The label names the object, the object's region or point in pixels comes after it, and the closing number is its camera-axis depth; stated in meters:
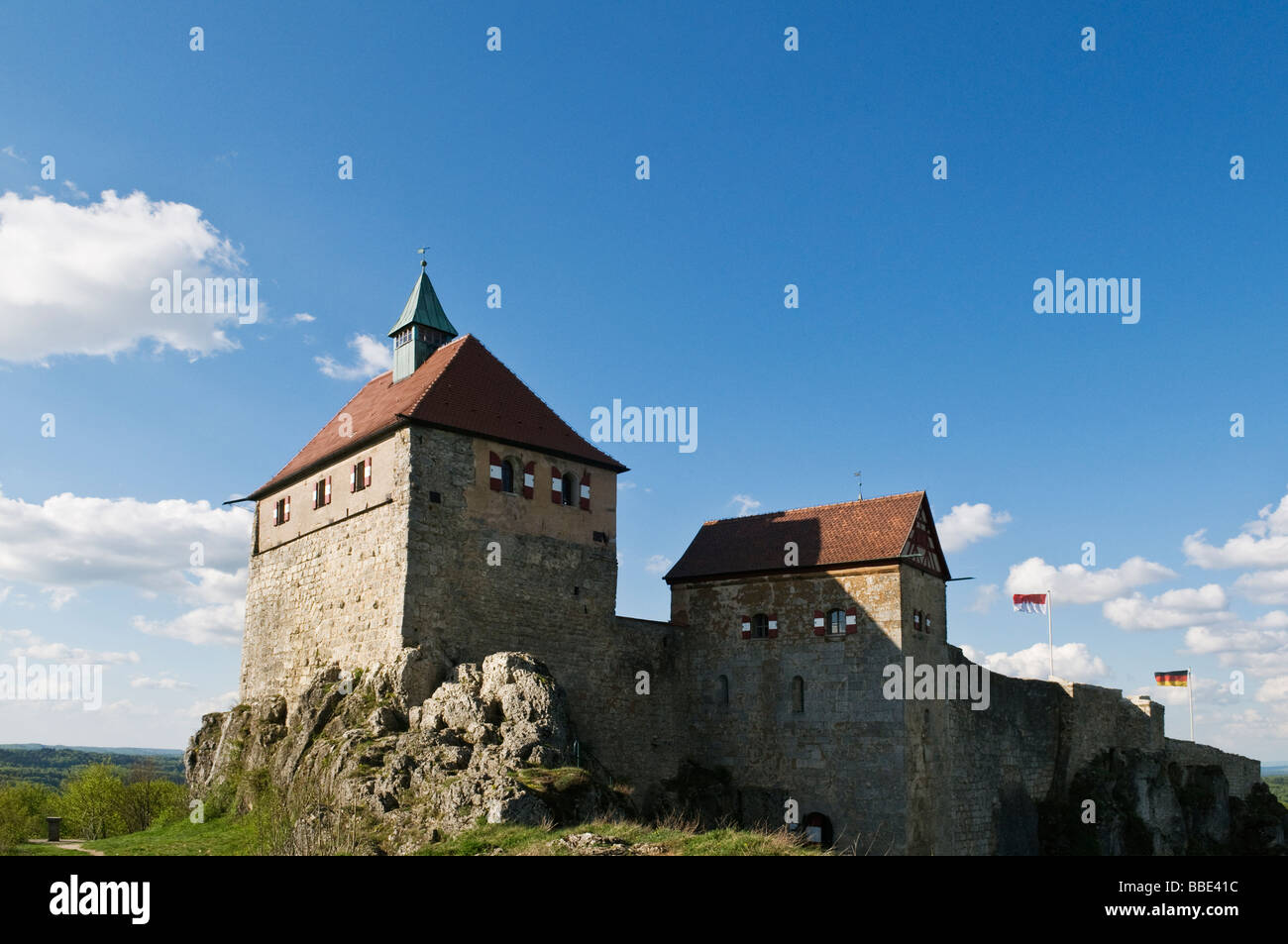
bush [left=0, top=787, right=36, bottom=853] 41.49
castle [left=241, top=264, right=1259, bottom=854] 29.69
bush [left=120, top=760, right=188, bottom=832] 48.09
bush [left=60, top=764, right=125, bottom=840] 44.85
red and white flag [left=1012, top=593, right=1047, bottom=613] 44.66
